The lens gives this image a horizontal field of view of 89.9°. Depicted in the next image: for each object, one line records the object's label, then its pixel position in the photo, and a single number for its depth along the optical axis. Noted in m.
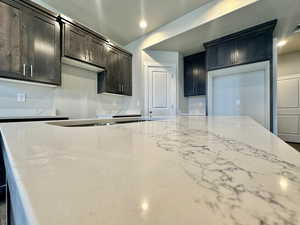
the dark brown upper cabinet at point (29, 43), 1.72
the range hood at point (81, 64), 2.46
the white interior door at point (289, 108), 4.28
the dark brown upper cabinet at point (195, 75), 3.86
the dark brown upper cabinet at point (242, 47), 2.57
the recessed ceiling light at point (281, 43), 3.42
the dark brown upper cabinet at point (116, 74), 3.10
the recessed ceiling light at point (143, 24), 2.93
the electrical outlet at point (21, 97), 2.05
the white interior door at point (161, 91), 3.70
